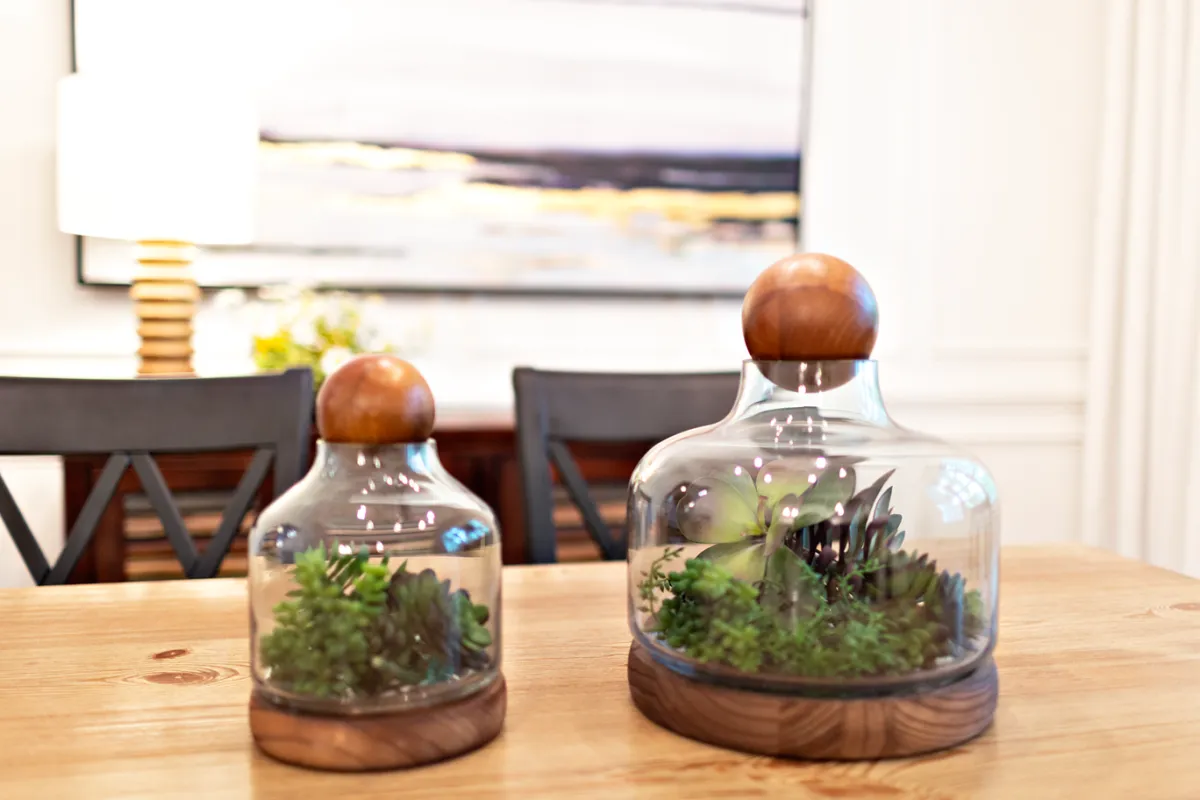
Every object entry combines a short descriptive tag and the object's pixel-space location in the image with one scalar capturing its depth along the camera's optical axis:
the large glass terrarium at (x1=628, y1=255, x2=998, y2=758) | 0.57
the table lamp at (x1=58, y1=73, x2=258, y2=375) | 1.88
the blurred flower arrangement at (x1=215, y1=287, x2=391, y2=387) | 2.04
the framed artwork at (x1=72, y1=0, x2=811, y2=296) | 2.40
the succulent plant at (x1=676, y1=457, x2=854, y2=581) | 0.59
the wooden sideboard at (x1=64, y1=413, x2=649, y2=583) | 1.92
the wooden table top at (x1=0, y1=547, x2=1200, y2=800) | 0.54
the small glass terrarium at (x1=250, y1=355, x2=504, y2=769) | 0.53
